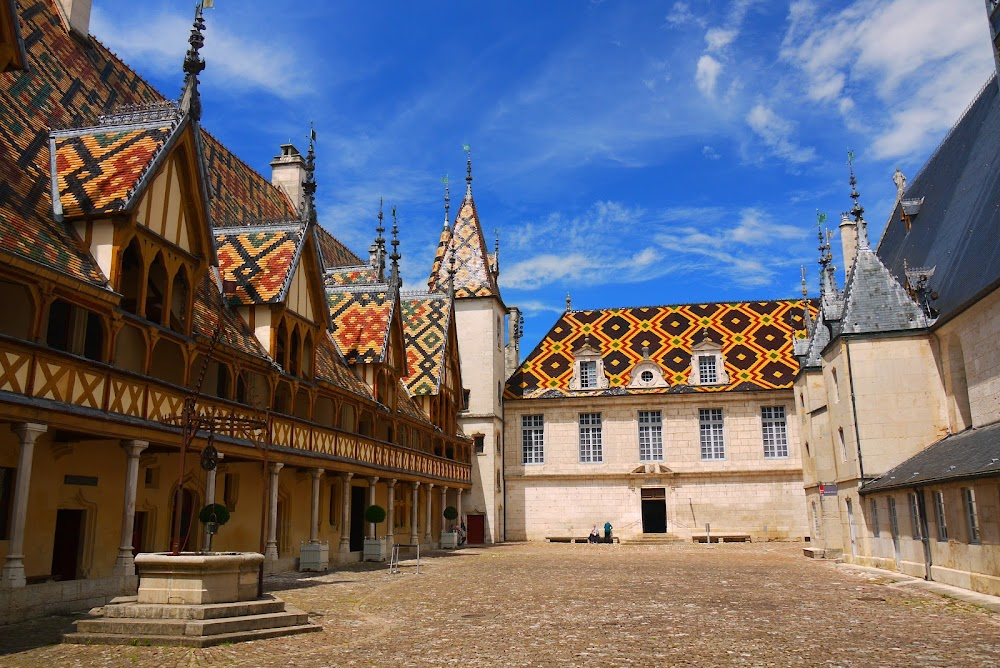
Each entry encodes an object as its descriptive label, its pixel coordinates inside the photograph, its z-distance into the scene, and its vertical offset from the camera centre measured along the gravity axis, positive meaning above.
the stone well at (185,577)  9.19 -0.63
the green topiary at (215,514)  14.54 +0.11
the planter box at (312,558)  19.41 -0.91
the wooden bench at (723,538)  36.44 -1.09
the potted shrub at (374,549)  23.67 -0.88
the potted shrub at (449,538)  32.16 -0.81
